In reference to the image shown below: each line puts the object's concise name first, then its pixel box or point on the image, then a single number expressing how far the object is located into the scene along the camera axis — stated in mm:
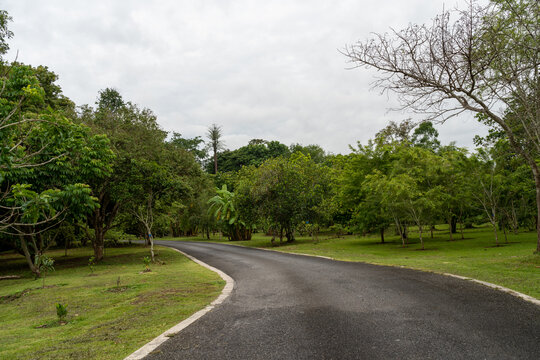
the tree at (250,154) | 67500
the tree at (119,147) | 18156
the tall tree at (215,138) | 71438
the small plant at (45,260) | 11508
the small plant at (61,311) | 6094
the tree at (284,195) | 27609
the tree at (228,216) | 37688
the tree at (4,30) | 12586
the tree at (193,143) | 67831
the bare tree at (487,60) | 8984
